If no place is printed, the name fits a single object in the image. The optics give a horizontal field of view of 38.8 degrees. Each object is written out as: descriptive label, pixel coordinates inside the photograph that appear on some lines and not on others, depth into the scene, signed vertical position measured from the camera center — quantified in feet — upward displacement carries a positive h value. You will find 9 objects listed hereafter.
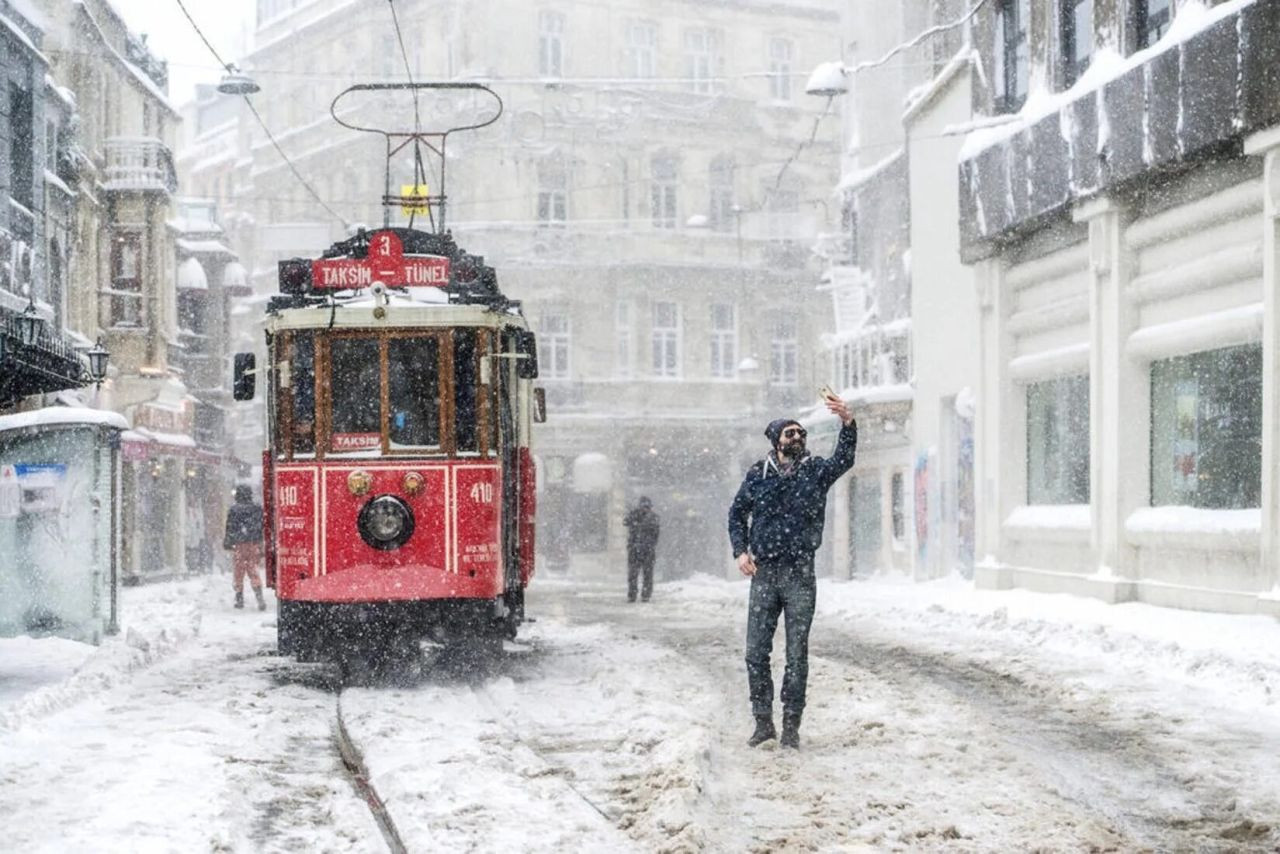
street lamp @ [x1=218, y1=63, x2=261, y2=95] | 112.68 +22.37
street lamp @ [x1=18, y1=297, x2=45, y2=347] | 42.85 +2.88
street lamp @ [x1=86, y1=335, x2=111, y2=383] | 71.31 +3.42
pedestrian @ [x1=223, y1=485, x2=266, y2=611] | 81.56 -4.38
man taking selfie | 32.35 -1.90
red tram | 45.27 -0.23
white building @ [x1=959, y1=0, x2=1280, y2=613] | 54.29 +4.73
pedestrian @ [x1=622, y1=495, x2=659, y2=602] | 95.14 -5.46
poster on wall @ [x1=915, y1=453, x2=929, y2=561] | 101.24 -3.79
